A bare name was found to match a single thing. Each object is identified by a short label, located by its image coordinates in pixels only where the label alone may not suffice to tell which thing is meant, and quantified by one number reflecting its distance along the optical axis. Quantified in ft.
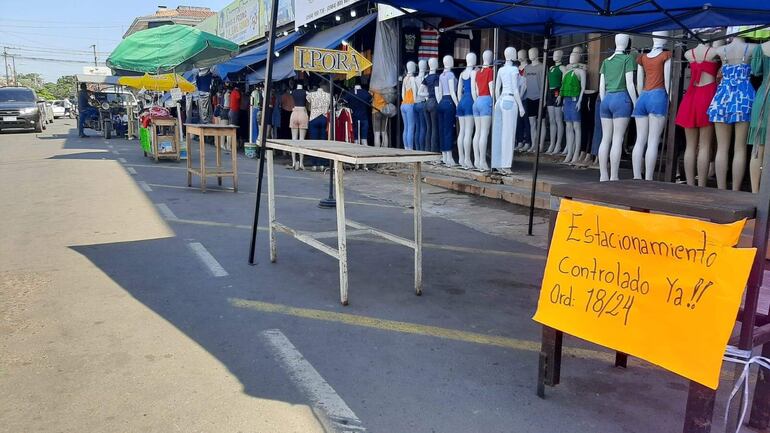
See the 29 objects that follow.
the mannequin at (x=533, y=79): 35.70
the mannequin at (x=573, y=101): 32.60
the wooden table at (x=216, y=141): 30.19
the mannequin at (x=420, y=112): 38.58
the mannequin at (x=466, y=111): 33.99
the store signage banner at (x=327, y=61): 24.95
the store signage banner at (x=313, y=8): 45.91
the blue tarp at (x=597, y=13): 16.49
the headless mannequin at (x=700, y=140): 22.20
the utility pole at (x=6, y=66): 262.26
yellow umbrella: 50.93
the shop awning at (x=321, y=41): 43.62
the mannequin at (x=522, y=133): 41.73
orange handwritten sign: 7.59
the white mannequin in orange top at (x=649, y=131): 23.66
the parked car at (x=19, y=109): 82.12
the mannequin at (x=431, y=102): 37.47
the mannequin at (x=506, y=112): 31.14
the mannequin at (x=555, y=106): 34.96
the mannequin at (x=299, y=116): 44.04
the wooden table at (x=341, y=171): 13.53
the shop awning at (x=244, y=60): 49.96
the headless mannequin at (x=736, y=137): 21.17
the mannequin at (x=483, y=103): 32.86
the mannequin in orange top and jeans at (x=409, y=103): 39.50
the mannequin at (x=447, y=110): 36.04
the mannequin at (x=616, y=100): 24.94
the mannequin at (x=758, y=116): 19.91
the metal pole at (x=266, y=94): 15.99
